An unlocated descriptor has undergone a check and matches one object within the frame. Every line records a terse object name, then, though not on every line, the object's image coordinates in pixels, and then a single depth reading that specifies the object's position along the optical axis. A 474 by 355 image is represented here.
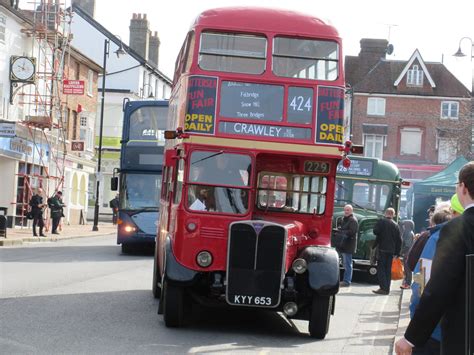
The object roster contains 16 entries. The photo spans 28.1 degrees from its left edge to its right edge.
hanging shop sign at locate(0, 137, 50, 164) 39.41
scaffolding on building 41.50
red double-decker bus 11.84
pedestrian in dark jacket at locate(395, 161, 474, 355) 4.78
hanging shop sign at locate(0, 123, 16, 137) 31.41
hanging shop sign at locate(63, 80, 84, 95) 41.97
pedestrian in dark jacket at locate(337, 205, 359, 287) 20.02
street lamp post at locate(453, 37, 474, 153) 31.02
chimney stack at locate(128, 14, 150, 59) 71.19
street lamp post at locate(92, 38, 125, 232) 45.68
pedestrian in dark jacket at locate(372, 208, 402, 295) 19.42
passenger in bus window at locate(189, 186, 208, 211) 12.35
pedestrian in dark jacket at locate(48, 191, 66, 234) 36.31
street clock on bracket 39.94
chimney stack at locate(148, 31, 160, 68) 75.31
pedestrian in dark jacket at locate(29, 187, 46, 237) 34.50
